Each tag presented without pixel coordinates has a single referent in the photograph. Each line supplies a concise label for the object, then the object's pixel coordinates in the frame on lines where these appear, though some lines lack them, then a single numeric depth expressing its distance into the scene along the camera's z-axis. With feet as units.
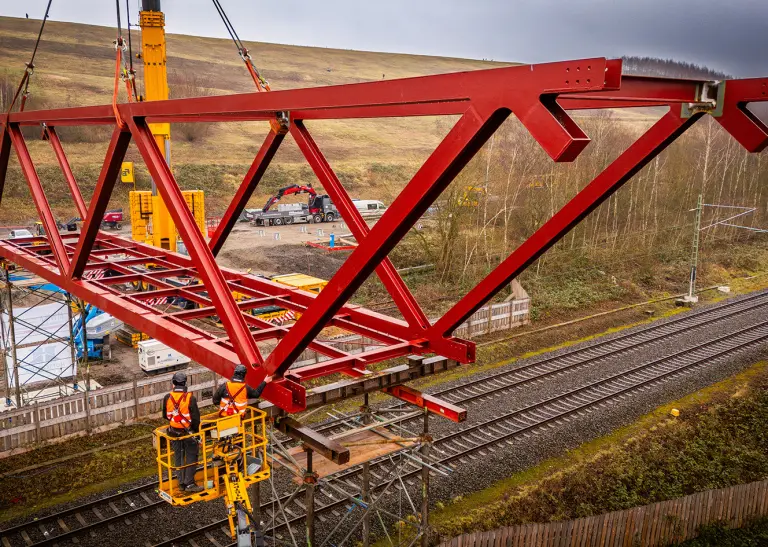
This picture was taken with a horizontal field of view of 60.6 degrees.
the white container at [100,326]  73.36
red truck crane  161.17
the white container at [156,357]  67.15
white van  166.40
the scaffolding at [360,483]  32.99
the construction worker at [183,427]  28.07
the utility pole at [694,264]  96.25
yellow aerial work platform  26.75
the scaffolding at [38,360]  58.65
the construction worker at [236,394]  25.05
